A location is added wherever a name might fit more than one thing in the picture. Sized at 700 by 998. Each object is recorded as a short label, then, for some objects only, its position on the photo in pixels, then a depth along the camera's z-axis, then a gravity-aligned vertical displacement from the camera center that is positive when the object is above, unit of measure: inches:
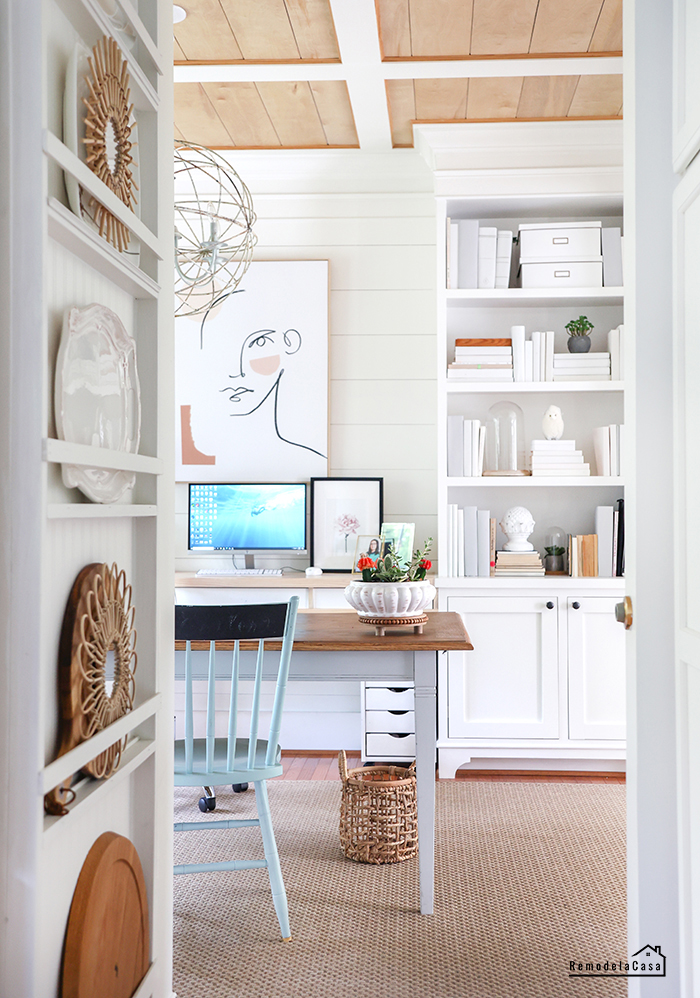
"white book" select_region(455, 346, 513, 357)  148.2 +27.2
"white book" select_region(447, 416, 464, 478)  148.4 +10.3
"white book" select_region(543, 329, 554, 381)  147.7 +26.3
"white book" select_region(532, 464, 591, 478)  147.2 +6.0
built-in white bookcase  141.1 -26.4
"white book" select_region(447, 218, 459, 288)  147.7 +43.8
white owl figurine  149.7 +14.7
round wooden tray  45.8 -24.8
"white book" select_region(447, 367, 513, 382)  148.0 +23.1
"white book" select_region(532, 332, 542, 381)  148.0 +26.3
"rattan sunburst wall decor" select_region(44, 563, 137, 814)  44.3 -9.0
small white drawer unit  138.9 -35.7
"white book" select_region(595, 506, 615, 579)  145.8 -5.3
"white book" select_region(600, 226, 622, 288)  146.6 +43.3
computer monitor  158.6 -2.3
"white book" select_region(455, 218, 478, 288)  147.9 +43.7
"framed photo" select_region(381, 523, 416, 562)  143.9 -5.0
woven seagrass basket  104.1 -39.1
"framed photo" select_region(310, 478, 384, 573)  157.3 -2.1
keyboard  152.2 -12.1
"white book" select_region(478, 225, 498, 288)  148.7 +43.9
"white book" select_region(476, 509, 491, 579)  146.2 -6.3
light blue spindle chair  86.4 -22.3
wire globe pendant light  160.6 +58.2
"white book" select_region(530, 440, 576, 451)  148.1 +10.7
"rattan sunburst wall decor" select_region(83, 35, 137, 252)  47.9 +22.4
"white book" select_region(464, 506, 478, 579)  146.3 -6.7
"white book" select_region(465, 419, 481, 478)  148.2 +7.8
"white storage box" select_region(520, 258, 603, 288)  147.2 +40.6
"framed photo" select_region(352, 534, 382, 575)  155.2 -7.3
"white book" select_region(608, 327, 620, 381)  146.9 +26.3
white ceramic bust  148.6 -3.9
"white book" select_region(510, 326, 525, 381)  147.9 +27.0
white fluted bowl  100.7 -11.1
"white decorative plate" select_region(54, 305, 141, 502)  44.1 +6.5
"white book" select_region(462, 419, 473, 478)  148.2 +9.1
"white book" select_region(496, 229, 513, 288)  148.8 +43.7
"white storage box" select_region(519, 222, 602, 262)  146.9 +46.3
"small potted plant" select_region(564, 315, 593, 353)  149.4 +30.4
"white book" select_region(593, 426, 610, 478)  147.4 +9.9
